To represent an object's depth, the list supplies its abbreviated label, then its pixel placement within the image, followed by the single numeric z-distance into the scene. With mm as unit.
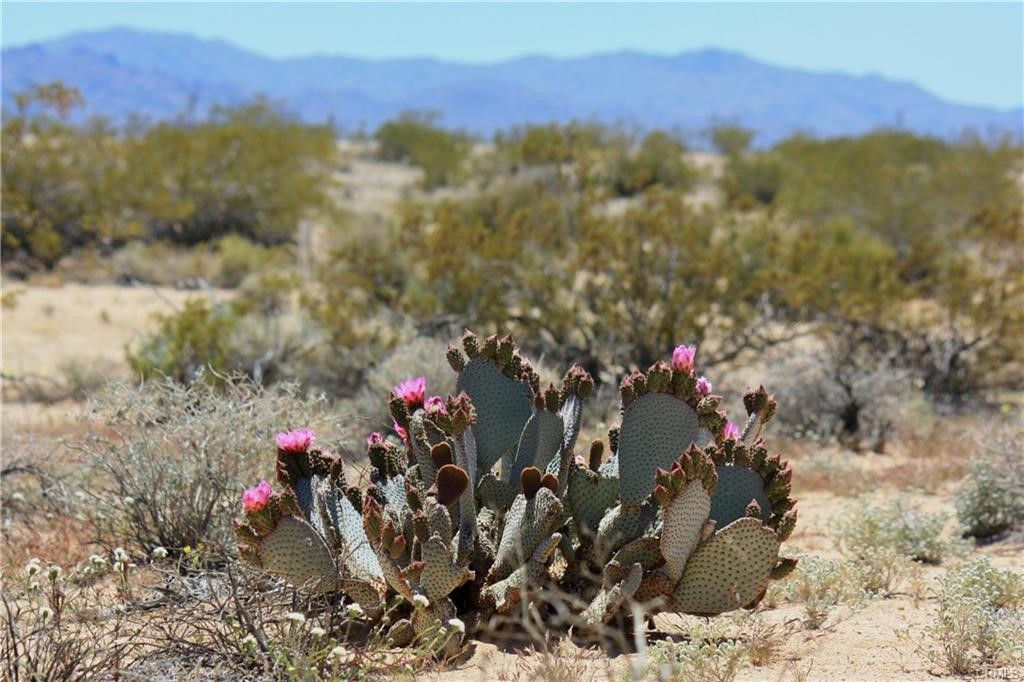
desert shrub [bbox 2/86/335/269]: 36187
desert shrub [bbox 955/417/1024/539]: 12375
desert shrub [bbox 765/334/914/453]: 18641
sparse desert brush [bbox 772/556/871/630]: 9180
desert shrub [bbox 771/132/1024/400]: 22125
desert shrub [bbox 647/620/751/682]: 7145
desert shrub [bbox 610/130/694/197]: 58387
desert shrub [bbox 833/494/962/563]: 11148
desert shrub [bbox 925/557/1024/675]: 7805
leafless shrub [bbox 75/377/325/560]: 10000
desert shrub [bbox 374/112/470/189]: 70312
